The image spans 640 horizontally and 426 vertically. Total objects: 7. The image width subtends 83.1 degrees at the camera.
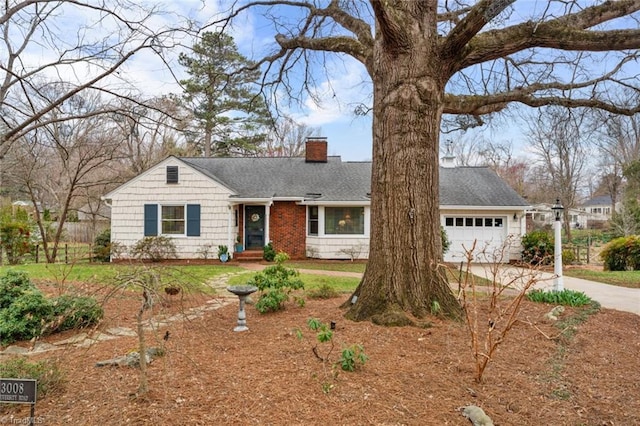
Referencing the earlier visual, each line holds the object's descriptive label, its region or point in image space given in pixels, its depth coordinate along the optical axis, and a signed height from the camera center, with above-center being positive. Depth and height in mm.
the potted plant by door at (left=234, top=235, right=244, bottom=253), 14889 -1091
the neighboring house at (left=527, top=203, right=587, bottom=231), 16744 +57
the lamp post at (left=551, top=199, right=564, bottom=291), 7039 -421
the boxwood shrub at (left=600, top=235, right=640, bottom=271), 13312 -1315
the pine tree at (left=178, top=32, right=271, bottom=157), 23266 +6567
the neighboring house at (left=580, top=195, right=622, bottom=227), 50406 +2113
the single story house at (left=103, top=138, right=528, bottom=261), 14406 +506
